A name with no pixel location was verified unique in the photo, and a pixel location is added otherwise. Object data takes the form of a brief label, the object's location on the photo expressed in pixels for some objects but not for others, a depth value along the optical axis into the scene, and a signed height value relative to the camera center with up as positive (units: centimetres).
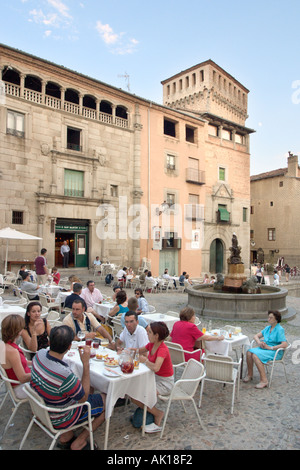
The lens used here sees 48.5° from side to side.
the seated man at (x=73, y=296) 766 -115
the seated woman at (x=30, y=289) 974 -129
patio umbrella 1368 +47
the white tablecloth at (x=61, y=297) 980 -153
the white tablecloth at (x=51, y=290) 1085 -147
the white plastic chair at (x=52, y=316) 657 -139
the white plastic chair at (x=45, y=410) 321 -163
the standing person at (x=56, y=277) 1288 -122
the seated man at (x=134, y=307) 619 -115
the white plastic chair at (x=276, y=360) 545 -188
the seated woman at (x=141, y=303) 811 -140
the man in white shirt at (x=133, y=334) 491 -131
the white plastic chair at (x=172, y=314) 806 -164
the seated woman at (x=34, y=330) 477 -125
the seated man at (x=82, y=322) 530 -126
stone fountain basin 1027 -185
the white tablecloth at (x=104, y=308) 831 -157
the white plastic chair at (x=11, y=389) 376 -167
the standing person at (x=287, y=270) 2977 -207
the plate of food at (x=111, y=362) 405 -143
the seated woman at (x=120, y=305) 700 -124
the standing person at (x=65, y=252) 1947 -37
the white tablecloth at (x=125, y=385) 366 -160
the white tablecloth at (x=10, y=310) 702 -140
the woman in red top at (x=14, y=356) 386 -129
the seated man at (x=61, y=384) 331 -139
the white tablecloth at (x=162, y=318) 750 -164
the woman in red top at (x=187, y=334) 519 -137
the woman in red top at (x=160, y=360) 407 -142
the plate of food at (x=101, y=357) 430 -144
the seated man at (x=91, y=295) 867 -132
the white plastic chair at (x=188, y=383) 407 -171
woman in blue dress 554 -168
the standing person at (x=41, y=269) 1284 -94
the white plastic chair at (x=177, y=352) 503 -161
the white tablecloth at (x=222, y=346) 564 -170
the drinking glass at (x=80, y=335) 487 -131
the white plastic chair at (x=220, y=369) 466 -175
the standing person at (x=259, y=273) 2145 -175
